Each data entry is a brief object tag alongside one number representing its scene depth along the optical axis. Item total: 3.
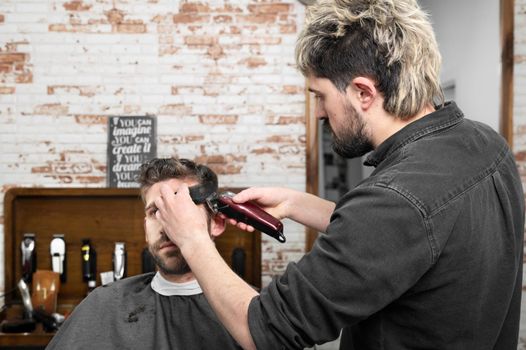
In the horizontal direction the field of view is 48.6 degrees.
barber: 1.08
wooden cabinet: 3.20
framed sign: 3.32
